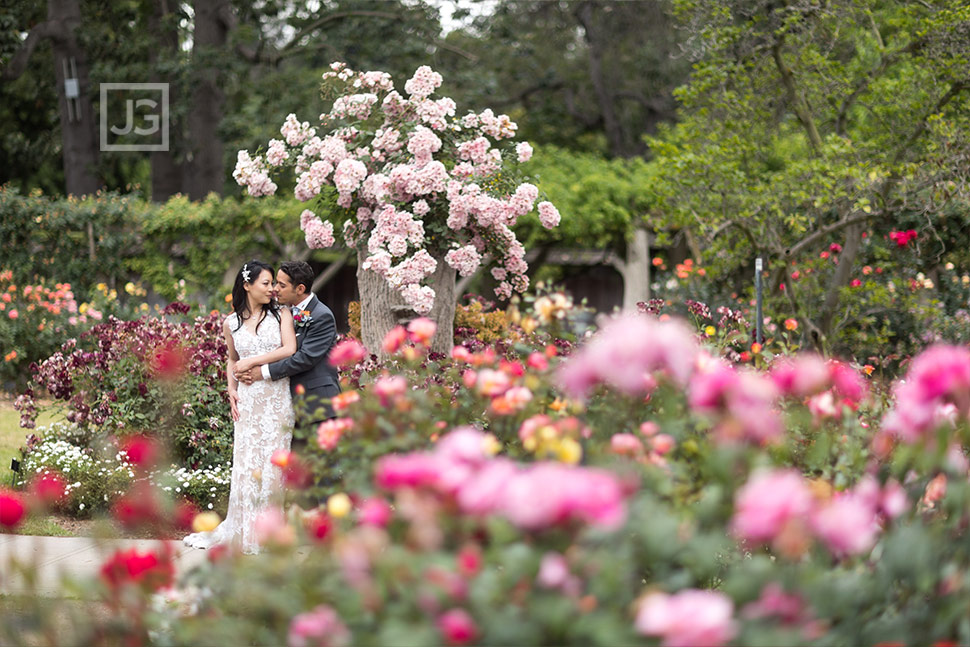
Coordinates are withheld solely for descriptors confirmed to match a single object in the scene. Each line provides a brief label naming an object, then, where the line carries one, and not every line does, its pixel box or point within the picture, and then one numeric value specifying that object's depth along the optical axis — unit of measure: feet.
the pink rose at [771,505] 27.45
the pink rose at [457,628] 27.35
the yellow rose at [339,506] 36.10
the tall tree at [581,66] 128.43
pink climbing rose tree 57.41
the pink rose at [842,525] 28.99
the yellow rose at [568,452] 33.12
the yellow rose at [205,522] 39.64
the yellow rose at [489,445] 35.00
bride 52.39
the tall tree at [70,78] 114.63
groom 52.38
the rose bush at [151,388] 58.31
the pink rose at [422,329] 44.24
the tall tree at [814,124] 65.84
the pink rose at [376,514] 30.68
